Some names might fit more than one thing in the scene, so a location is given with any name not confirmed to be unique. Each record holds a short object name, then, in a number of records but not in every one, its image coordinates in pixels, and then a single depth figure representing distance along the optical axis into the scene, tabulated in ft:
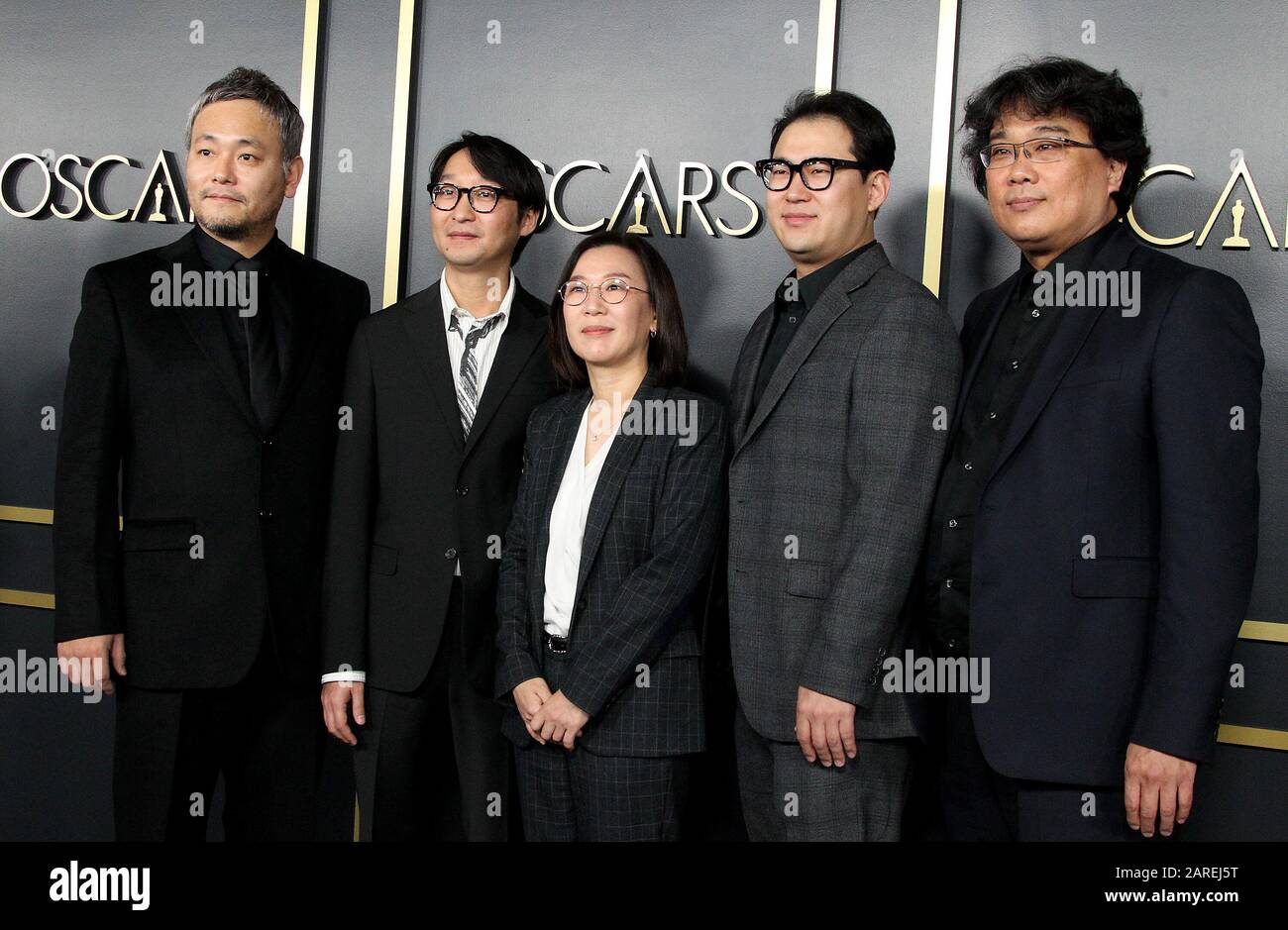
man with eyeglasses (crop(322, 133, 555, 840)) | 9.16
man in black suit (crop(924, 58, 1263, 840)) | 7.10
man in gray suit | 7.80
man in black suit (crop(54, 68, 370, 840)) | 9.17
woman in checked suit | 8.25
